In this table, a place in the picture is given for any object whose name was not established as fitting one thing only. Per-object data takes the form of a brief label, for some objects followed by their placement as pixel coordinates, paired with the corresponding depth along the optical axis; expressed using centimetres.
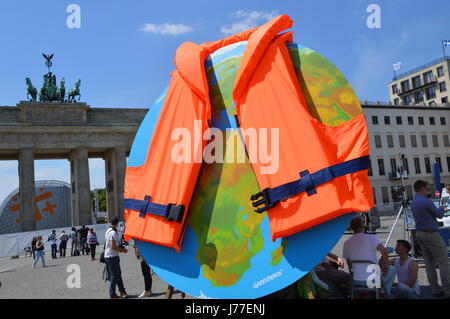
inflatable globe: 416
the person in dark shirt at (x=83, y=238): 2703
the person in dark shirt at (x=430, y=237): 652
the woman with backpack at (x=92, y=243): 2068
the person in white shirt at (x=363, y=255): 541
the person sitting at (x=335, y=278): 565
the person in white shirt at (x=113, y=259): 890
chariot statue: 4881
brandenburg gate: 4638
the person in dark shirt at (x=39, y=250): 1936
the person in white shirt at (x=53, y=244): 2469
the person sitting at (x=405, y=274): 582
